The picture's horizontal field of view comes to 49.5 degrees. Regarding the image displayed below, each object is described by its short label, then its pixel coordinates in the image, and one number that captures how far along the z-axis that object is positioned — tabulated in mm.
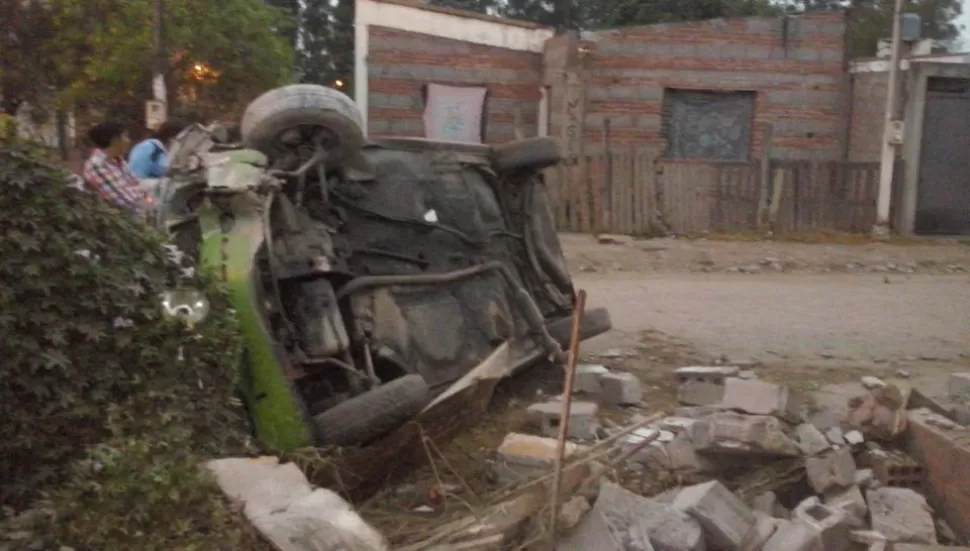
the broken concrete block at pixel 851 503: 4555
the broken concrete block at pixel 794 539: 4117
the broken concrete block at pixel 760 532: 4211
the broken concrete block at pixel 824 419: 5405
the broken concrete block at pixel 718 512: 4125
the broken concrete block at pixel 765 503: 4668
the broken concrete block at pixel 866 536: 4398
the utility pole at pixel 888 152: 15586
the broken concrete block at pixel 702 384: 5977
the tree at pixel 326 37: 30750
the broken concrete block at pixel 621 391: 6004
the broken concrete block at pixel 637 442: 4863
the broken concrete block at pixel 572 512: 3607
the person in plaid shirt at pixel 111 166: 6246
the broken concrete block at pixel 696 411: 5504
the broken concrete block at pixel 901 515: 4465
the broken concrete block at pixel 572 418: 5281
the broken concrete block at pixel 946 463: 4801
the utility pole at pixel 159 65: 14242
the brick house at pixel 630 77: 16812
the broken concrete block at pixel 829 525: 4285
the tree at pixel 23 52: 18156
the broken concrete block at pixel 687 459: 4910
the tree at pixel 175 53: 16219
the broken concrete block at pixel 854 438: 5258
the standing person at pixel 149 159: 7715
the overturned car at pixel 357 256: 4047
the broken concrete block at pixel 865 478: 4922
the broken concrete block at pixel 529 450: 4340
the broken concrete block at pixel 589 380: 6098
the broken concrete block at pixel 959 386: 6324
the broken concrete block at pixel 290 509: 3039
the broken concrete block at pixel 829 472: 4781
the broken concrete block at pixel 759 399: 5258
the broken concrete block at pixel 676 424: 5289
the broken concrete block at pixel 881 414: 5328
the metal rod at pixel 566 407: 3338
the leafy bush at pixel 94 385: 3090
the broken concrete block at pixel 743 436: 4809
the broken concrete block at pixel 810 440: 5020
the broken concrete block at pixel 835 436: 5254
